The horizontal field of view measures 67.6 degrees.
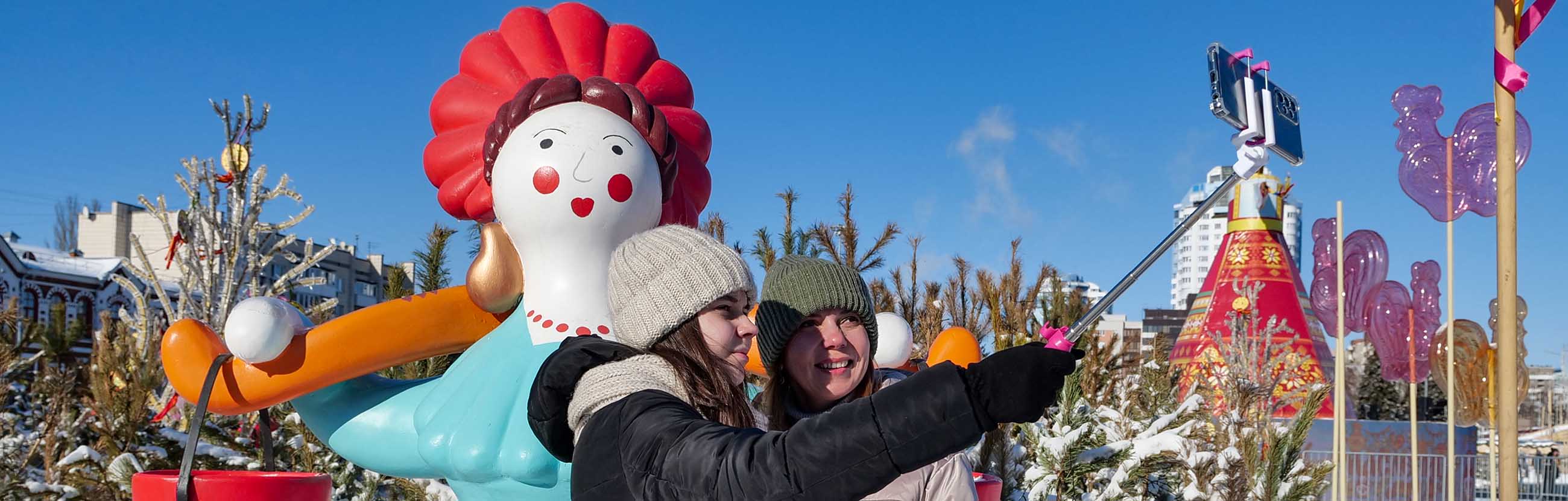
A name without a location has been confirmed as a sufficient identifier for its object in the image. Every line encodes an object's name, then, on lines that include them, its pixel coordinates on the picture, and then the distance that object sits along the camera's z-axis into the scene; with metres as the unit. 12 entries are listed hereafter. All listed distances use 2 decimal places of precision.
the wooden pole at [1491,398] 6.88
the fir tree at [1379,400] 22.73
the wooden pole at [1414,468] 7.37
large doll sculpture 3.40
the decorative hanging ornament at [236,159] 7.80
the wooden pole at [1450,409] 6.96
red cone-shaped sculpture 12.52
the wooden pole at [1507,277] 4.09
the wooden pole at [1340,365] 7.14
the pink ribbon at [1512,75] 4.11
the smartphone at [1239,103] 2.99
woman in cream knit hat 1.20
